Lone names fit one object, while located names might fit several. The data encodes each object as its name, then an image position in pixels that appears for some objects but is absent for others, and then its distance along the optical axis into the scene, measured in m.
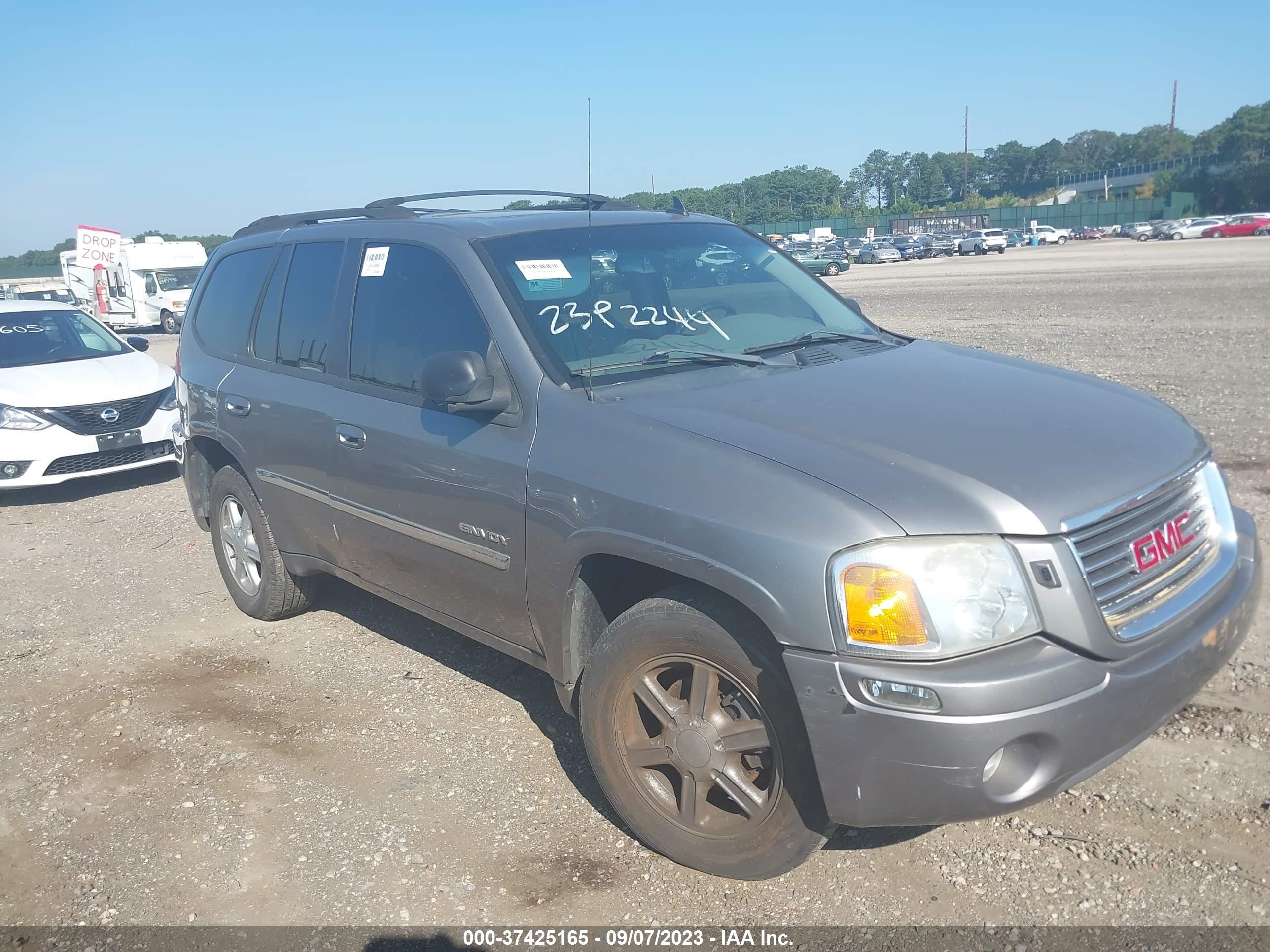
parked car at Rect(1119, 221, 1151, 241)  66.56
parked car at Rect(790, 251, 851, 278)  45.78
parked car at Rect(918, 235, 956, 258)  62.16
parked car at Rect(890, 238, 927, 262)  61.34
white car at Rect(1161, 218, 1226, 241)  60.44
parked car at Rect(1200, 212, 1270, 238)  59.75
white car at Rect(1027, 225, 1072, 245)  69.44
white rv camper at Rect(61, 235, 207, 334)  28.97
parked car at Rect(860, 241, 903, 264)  59.88
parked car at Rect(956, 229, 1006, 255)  61.34
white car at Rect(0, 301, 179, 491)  8.38
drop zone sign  30.25
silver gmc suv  2.52
